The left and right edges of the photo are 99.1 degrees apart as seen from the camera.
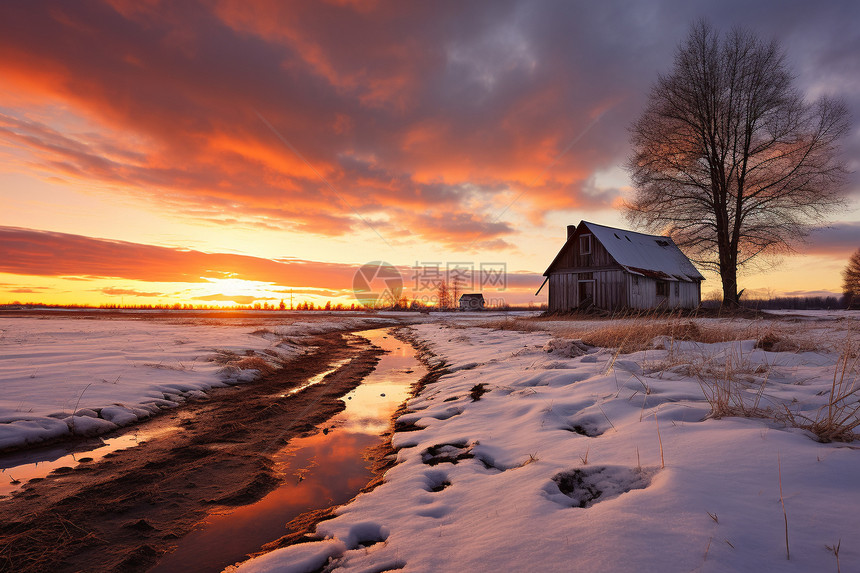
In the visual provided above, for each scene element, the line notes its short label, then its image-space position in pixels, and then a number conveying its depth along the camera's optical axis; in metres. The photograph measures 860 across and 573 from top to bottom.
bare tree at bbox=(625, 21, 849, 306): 19.58
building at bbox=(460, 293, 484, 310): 76.25
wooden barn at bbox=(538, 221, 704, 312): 23.39
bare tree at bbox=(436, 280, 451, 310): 83.94
